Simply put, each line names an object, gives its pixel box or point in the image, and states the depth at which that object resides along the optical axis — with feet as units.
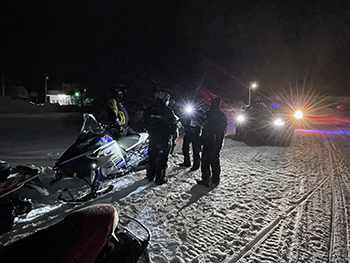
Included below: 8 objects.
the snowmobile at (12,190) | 10.16
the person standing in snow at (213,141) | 17.10
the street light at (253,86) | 74.39
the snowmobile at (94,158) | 14.58
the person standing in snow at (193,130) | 19.65
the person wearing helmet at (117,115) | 18.72
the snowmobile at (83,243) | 5.03
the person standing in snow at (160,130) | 17.11
